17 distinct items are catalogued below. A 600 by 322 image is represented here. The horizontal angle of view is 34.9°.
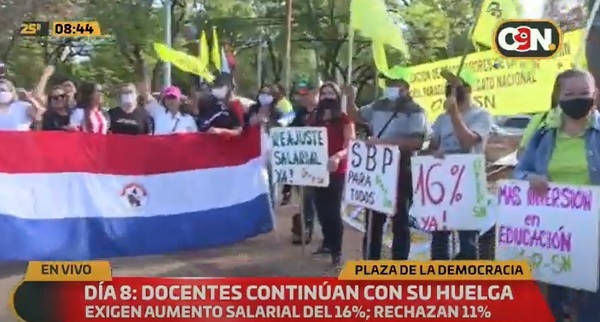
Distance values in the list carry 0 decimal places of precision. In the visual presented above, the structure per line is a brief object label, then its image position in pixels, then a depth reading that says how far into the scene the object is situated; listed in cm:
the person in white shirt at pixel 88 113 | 823
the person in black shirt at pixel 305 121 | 879
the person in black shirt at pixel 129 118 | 859
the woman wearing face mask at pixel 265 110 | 1105
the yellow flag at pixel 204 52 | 1279
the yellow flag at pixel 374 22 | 732
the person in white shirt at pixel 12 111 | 799
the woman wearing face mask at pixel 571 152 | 512
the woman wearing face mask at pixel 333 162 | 792
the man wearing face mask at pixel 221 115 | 882
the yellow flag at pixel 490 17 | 743
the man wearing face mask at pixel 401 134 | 705
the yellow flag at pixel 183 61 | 1134
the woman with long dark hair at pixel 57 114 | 808
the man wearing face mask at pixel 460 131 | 630
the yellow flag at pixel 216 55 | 1330
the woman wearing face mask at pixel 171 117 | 911
